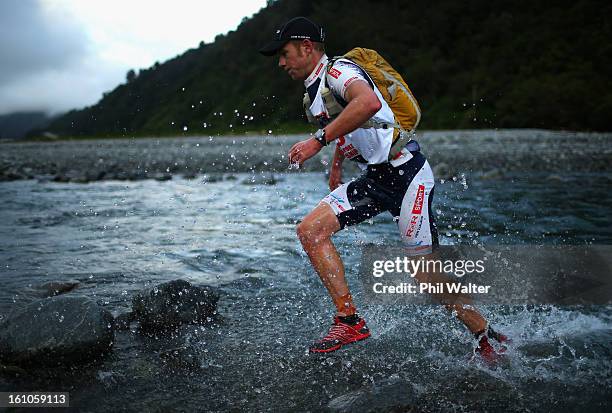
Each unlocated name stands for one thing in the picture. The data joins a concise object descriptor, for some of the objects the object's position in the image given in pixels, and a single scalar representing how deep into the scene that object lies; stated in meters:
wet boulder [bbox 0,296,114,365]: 4.88
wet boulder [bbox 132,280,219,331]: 6.02
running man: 4.83
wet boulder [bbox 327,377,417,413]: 4.10
